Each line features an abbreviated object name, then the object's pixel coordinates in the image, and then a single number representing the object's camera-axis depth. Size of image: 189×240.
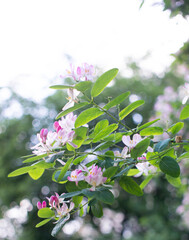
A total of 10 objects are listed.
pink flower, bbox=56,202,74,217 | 0.66
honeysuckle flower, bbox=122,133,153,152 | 0.67
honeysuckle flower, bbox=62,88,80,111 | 0.66
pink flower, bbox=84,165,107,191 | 0.64
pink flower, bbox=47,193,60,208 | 0.67
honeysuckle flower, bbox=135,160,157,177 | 0.71
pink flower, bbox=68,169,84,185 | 0.65
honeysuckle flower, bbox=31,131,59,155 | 0.66
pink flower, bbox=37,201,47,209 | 0.69
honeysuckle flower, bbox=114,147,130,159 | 0.69
